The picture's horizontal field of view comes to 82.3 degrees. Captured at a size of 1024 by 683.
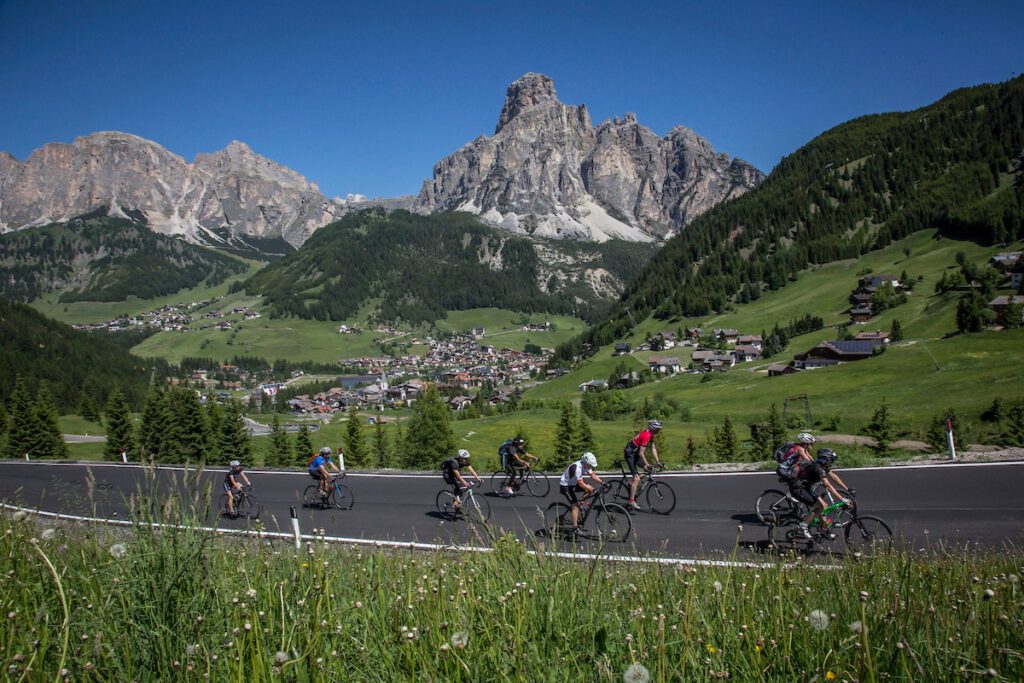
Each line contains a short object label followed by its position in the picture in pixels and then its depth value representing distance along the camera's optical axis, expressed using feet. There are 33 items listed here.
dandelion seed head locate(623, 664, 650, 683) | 8.79
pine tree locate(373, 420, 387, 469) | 157.58
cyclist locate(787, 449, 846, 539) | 43.06
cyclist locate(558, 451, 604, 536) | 46.24
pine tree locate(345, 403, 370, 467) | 153.58
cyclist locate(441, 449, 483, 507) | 58.08
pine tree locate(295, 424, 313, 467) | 159.12
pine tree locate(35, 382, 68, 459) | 177.21
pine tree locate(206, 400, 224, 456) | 154.81
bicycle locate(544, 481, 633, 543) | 46.24
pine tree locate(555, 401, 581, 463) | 126.93
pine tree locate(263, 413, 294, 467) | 164.76
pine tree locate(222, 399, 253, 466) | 155.43
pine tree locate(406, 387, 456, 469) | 151.12
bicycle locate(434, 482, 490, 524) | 60.08
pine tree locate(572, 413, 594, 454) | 131.75
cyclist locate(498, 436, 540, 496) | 69.97
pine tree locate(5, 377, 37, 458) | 174.70
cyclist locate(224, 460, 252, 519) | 63.16
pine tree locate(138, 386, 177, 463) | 169.17
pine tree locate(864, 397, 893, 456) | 100.82
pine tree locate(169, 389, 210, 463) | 168.28
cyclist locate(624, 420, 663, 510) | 58.08
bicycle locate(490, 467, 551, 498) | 71.26
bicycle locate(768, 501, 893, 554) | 41.60
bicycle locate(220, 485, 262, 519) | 64.64
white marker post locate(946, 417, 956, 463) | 71.61
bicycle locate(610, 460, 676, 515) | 58.23
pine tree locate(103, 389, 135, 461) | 181.68
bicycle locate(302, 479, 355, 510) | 70.23
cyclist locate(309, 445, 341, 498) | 69.56
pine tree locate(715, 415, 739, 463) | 129.24
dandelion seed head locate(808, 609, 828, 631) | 10.94
